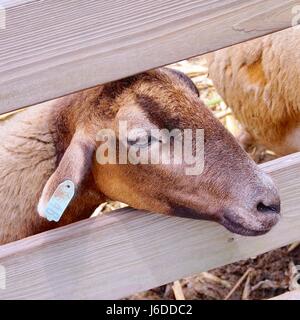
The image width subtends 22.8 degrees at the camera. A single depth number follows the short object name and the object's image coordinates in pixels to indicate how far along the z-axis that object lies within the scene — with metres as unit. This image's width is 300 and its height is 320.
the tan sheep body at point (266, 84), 1.15
